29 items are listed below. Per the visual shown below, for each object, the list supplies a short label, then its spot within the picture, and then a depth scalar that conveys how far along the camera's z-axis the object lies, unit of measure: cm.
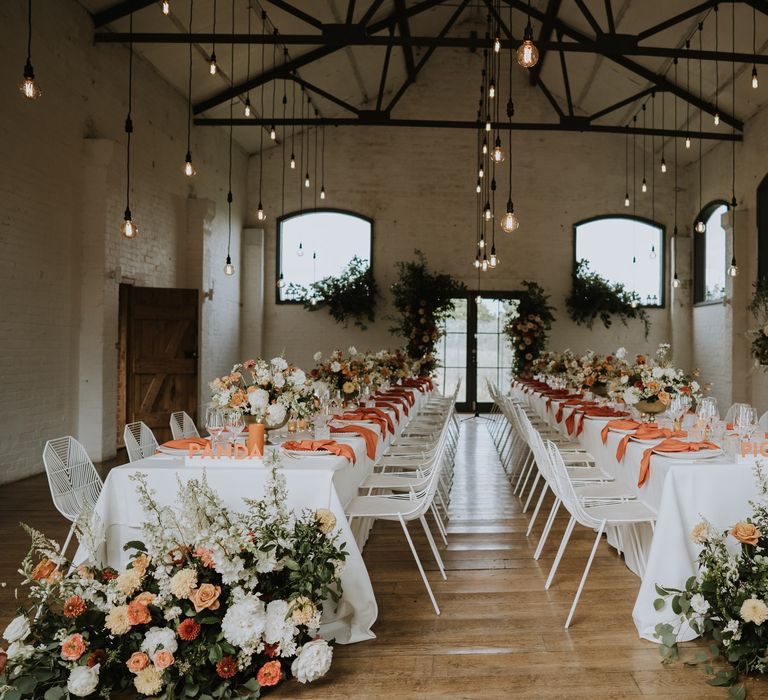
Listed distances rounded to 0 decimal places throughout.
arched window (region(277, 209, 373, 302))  1404
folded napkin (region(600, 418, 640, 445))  453
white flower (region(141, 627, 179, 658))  252
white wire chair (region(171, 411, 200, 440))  499
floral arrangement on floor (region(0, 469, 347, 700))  252
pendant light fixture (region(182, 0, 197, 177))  696
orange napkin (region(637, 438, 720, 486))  357
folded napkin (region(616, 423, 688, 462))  411
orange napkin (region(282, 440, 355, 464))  374
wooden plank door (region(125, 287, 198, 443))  891
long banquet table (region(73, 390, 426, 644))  323
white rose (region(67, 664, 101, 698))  246
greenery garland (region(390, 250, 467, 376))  1316
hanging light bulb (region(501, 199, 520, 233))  642
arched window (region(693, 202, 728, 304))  1250
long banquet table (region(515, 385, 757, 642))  321
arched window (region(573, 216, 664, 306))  1415
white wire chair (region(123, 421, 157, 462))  430
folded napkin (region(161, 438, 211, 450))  375
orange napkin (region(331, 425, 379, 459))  447
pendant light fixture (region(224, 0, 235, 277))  910
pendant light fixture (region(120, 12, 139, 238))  662
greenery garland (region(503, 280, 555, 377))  1313
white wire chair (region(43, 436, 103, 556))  377
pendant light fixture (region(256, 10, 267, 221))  914
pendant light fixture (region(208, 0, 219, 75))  686
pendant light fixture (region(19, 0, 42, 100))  480
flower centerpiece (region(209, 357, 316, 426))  359
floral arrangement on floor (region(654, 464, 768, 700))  278
